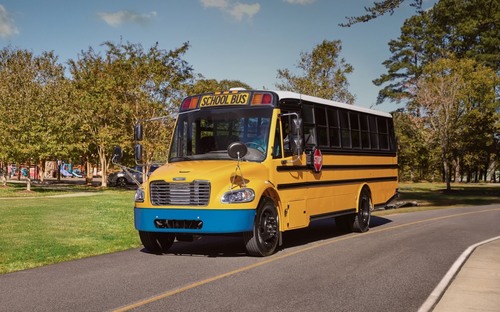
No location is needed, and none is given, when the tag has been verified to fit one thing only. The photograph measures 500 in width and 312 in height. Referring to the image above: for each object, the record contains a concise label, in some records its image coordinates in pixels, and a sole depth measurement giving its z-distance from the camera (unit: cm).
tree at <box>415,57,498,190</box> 4625
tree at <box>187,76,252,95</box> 3903
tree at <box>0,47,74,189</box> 3341
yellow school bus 995
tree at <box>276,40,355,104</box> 4325
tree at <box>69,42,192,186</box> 3819
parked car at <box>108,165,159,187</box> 4490
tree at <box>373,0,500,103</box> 5716
